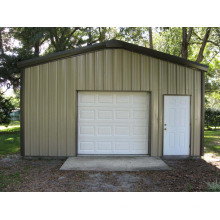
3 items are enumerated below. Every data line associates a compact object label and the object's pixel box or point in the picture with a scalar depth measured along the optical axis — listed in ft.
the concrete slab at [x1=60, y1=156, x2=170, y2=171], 18.16
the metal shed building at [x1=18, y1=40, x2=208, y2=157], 21.77
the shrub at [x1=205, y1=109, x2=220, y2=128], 48.16
